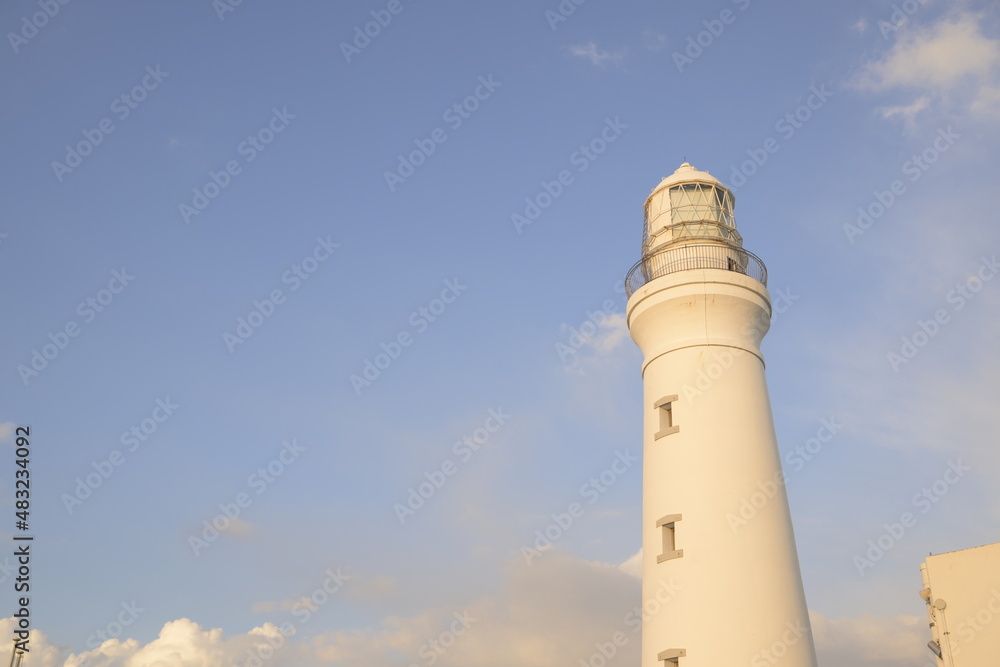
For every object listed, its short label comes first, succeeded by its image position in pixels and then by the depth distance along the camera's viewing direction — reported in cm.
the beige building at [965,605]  1853
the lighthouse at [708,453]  1777
